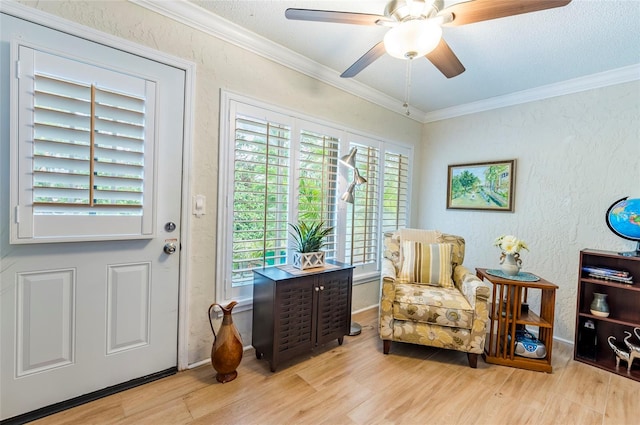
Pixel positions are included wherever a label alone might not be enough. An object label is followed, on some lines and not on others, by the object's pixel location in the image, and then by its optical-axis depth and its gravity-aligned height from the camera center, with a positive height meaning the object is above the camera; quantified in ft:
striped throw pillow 8.33 -1.62
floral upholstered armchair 6.86 -2.31
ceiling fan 4.32 +3.23
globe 6.93 +0.01
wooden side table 6.96 -2.71
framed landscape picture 10.04 +1.07
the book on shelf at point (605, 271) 7.10 -1.39
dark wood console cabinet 6.45 -2.57
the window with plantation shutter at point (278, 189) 6.98 +0.50
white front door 4.66 -1.31
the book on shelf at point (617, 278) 7.00 -1.53
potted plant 7.33 -1.13
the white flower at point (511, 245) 7.44 -0.81
